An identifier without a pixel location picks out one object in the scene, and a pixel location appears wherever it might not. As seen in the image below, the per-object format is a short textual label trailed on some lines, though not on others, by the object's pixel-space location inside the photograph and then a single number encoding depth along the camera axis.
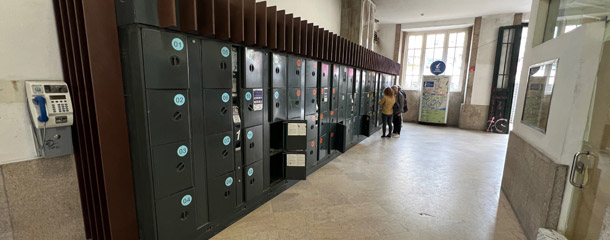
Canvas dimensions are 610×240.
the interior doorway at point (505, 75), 8.29
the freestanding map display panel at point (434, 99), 9.48
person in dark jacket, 7.16
